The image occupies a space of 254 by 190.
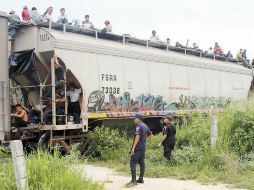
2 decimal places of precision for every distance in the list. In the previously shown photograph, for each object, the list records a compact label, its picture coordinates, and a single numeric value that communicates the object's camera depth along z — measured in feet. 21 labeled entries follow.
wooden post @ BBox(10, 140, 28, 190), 21.89
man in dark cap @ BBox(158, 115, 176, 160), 39.75
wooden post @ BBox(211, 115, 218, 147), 39.73
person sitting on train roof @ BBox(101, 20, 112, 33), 56.92
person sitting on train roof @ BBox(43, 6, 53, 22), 50.72
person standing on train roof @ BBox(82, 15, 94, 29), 52.92
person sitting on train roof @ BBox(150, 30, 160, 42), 64.14
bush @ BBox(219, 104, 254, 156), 38.58
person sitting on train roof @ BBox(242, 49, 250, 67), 81.15
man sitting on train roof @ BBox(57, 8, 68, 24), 50.51
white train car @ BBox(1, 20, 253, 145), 44.80
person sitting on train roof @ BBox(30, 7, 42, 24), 47.47
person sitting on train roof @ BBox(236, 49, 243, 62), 81.25
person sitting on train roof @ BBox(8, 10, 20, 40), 44.30
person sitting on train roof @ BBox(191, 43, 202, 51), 68.69
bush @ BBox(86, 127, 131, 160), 45.26
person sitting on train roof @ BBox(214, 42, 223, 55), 79.35
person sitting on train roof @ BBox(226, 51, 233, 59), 78.39
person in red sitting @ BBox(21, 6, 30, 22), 49.24
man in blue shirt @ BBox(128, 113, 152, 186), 32.48
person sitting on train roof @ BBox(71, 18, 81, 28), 53.16
